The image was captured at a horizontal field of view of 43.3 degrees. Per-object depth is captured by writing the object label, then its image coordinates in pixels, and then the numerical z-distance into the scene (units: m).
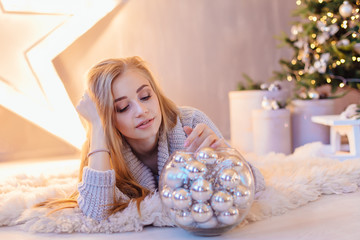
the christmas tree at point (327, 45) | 2.34
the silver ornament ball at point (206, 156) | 1.01
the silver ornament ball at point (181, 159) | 1.01
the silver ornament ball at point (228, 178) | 0.99
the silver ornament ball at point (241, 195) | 1.00
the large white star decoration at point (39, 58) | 2.62
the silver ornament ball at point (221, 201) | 0.97
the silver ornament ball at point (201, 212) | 0.98
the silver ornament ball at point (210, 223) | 1.01
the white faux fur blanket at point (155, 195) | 1.20
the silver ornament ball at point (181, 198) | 0.98
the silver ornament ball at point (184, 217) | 1.01
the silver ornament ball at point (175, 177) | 1.00
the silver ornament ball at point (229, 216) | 1.00
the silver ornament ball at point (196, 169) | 0.98
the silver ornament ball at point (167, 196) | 1.01
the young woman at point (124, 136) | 1.24
